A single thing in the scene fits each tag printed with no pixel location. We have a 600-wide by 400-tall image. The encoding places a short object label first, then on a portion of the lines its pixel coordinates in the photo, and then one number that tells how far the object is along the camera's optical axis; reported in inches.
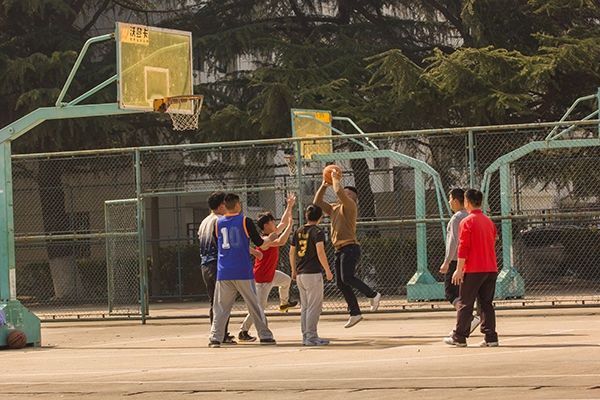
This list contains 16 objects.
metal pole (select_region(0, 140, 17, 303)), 744.3
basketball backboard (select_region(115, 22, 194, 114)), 783.1
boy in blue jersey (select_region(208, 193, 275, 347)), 656.4
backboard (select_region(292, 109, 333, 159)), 1111.6
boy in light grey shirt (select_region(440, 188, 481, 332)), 658.2
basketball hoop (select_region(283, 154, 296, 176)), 1008.9
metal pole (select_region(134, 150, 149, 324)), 909.2
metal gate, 1005.8
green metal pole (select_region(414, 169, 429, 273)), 994.7
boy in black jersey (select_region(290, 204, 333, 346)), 653.9
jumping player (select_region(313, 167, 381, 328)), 709.9
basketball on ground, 726.5
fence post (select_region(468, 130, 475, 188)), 858.8
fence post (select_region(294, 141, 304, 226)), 902.4
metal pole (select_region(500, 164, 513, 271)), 960.9
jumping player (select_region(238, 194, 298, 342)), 700.7
